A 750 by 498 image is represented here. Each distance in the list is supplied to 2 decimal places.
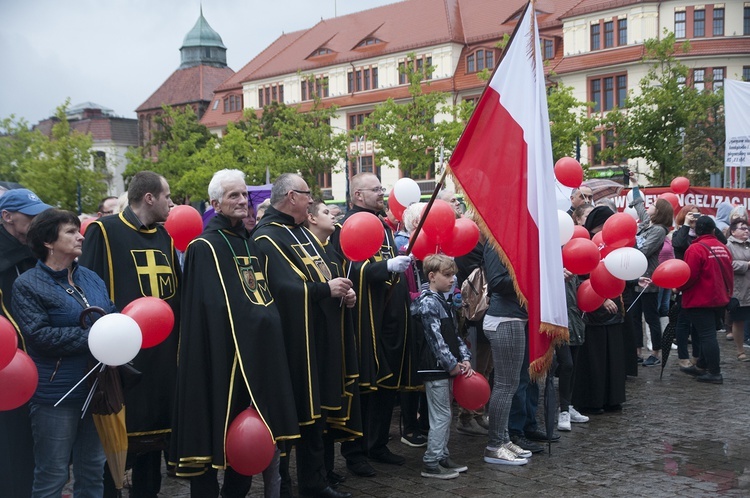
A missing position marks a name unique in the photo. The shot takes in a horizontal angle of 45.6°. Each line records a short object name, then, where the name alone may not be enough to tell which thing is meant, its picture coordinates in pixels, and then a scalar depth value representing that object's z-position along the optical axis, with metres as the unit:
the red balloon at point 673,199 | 14.09
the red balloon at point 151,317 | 4.89
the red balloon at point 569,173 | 9.51
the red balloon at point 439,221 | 6.89
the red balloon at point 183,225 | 7.32
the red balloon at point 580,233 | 8.13
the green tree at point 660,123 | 32.22
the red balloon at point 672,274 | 9.59
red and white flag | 6.26
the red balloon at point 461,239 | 7.09
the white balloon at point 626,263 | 7.91
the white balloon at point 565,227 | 7.68
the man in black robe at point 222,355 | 5.20
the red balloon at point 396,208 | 8.85
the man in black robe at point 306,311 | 5.85
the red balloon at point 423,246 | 7.16
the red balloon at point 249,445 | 5.08
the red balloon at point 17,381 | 4.28
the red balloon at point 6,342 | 4.12
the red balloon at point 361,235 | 6.27
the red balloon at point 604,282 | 8.17
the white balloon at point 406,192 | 8.55
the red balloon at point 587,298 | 8.47
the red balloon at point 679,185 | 15.89
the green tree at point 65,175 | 47.22
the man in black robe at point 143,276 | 5.57
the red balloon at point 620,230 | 8.24
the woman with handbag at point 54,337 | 4.63
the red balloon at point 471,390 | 6.74
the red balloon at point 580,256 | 7.57
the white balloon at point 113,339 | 4.54
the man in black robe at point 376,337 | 6.79
